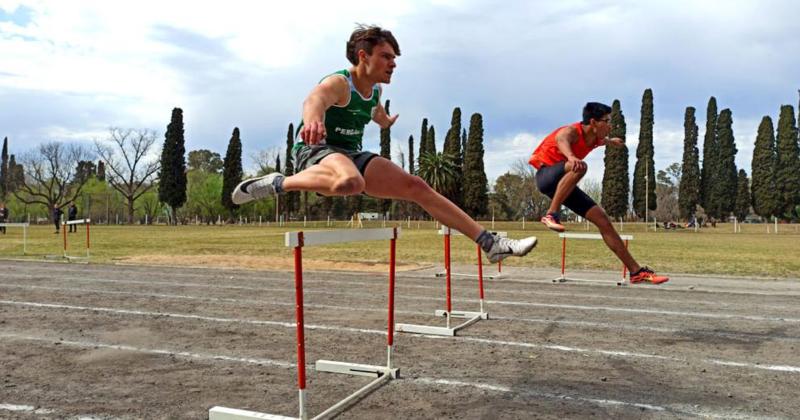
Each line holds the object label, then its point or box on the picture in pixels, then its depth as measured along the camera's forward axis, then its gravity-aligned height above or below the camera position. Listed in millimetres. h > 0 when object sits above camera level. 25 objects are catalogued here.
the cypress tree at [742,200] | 64500 +1883
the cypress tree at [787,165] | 56469 +4996
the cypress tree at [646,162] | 60906 +5726
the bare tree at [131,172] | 74438 +6029
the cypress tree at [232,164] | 70500 +6568
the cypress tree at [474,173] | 61531 +4706
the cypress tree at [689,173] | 62438 +4704
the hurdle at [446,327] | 6653 -1251
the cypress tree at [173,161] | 68938 +6767
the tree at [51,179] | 77062 +5387
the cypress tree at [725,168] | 60875 +5050
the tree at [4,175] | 92588 +7445
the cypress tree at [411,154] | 78438 +8508
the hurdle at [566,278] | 11289 -1263
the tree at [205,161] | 108500 +10667
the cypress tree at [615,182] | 57625 +3492
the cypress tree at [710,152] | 62062 +6811
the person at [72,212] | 36344 +484
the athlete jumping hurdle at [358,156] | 3715 +411
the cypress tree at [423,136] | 71438 +9887
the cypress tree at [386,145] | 69562 +8656
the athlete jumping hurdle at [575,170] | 5851 +478
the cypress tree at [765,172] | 57969 +4413
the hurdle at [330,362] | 3588 -922
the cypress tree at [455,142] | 65188 +8524
